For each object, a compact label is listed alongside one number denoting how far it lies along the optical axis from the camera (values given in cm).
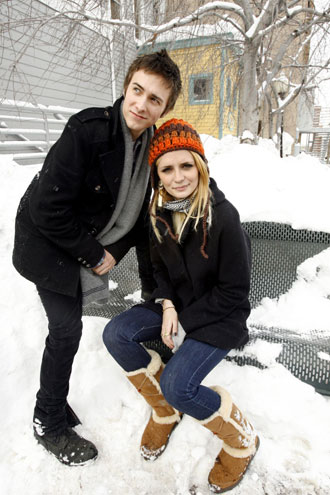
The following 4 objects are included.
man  141
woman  149
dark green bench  242
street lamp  947
